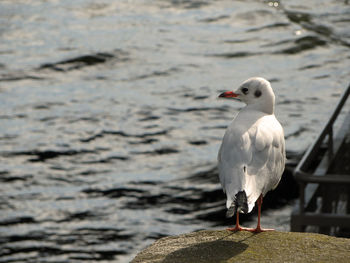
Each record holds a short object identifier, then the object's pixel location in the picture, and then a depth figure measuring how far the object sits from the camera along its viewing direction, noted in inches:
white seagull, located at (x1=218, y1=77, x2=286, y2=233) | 469.7
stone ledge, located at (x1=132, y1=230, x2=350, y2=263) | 468.8
